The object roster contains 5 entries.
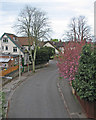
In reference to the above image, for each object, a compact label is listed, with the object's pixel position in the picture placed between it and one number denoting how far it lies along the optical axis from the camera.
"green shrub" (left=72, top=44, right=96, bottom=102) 8.75
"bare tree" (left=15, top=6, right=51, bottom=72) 24.63
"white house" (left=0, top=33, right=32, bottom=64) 30.55
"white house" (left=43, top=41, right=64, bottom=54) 52.68
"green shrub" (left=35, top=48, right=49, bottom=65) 31.70
